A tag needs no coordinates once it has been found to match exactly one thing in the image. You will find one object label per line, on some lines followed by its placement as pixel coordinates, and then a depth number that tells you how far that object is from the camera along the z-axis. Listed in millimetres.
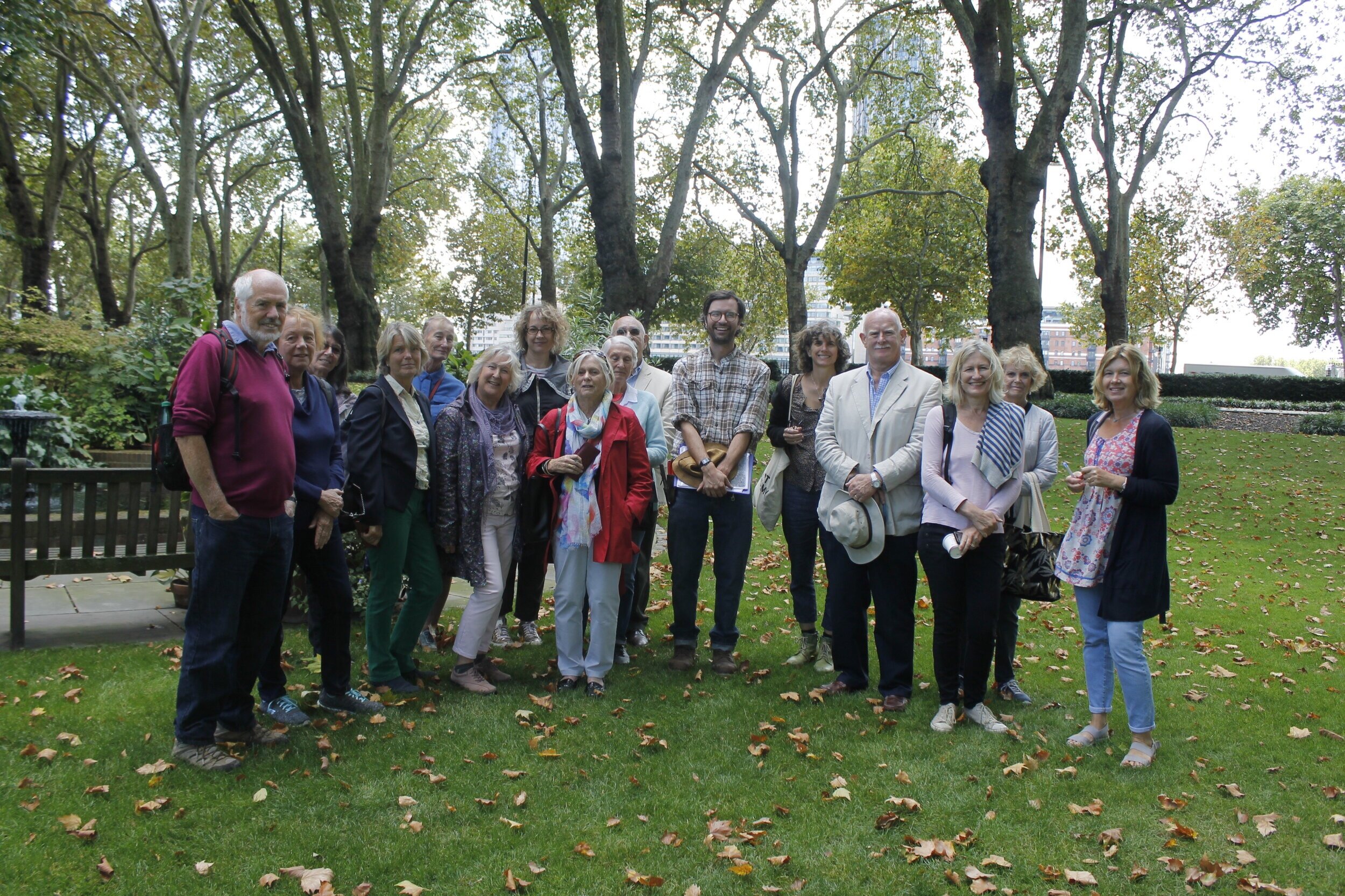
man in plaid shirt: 5617
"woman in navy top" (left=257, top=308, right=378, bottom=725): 4512
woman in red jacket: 5137
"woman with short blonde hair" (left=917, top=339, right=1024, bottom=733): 4625
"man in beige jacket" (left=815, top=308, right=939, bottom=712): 4965
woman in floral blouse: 4340
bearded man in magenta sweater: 3752
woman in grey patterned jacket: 5137
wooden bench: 5496
